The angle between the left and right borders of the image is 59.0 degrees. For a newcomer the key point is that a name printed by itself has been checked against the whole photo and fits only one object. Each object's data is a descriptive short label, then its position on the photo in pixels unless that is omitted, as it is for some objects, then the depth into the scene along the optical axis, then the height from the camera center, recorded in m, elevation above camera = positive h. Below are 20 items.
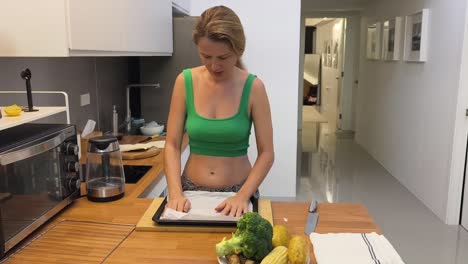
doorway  5.44 -0.76
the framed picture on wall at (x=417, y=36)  3.88 +0.25
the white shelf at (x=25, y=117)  1.13 -0.16
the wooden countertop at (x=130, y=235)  1.07 -0.49
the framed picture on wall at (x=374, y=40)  5.46 +0.31
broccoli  0.94 -0.40
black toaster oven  1.10 -0.34
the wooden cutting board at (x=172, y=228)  1.21 -0.48
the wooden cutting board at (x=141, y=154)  2.26 -0.50
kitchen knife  1.23 -0.48
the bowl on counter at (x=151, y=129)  2.98 -0.48
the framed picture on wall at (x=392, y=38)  4.59 +0.28
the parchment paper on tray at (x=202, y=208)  1.22 -0.44
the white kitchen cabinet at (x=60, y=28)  1.48 +0.13
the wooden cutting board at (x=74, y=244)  1.07 -0.49
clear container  1.46 -0.41
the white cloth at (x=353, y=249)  1.02 -0.48
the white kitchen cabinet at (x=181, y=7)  3.20 +0.45
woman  1.38 -0.21
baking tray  1.21 -0.46
